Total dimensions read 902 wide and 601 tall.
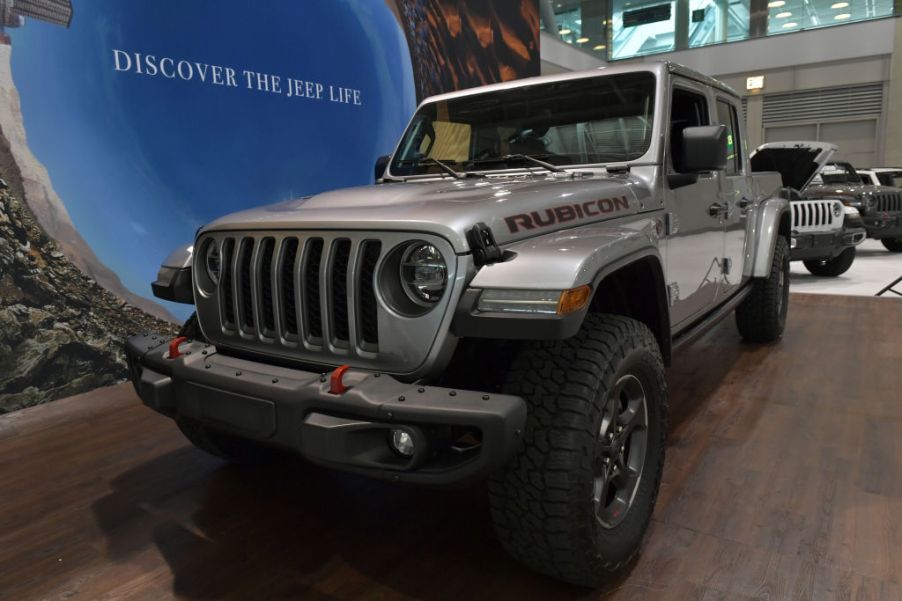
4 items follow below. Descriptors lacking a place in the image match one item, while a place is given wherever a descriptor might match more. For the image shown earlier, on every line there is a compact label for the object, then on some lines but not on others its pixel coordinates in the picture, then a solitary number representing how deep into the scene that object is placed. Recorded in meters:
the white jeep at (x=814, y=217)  5.75
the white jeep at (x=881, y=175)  10.41
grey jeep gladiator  1.48
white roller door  14.28
